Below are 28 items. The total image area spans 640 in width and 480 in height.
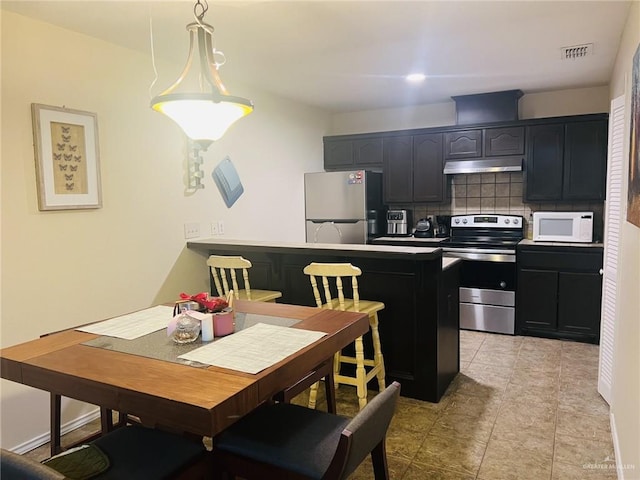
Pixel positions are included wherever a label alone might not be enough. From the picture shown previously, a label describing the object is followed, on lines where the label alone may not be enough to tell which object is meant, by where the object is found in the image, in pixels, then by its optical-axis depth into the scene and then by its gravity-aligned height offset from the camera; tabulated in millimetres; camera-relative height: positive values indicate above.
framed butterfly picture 2590 +315
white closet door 2680 -246
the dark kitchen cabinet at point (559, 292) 4102 -805
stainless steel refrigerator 4945 +7
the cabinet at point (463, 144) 4738 +628
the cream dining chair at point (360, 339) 2684 -735
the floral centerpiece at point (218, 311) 1863 -418
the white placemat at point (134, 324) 1951 -509
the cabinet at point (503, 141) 4559 +629
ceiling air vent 3196 +1077
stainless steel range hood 4551 +396
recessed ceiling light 3867 +1098
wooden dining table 1293 -527
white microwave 4250 -219
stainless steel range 4414 -683
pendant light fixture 1813 +420
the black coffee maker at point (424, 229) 5117 -259
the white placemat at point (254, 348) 1556 -510
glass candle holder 1787 -464
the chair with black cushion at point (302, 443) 1324 -799
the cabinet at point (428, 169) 4945 +397
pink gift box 1858 -460
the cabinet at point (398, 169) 5113 +413
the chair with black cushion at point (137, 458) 1431 -799
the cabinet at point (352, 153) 5297 +627
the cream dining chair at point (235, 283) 3086 -511
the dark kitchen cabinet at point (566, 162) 4230 +393
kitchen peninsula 2914 -613
